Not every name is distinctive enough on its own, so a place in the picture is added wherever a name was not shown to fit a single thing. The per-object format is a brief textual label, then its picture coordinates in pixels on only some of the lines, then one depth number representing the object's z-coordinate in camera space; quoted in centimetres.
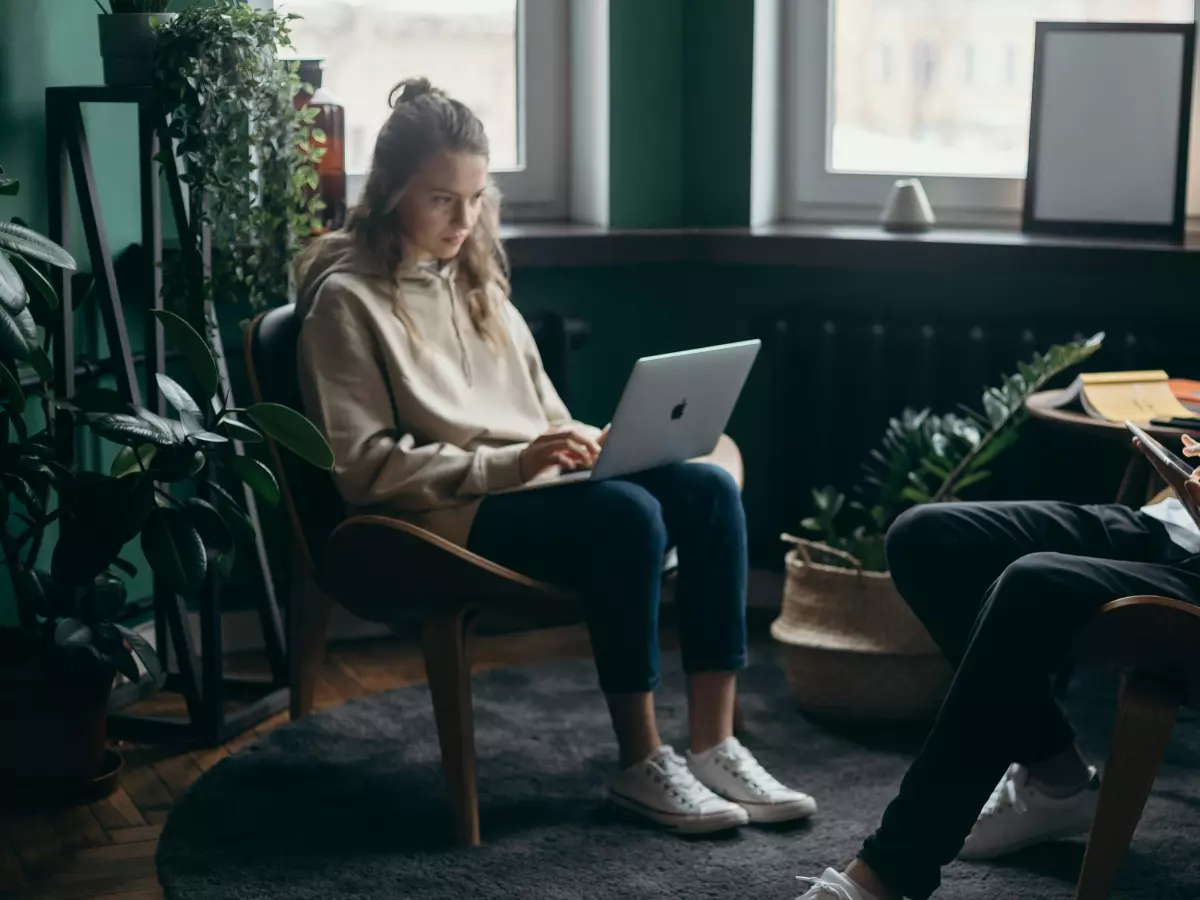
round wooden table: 250
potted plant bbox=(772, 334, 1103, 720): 276
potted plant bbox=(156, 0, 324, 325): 248
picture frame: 311
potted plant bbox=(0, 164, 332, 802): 230
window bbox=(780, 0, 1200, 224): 333
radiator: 308
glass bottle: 286
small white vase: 330
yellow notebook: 254
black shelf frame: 258
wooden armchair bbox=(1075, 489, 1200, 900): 188
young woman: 235
